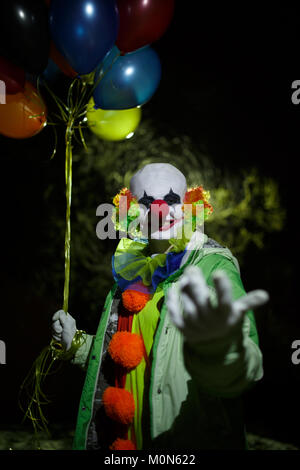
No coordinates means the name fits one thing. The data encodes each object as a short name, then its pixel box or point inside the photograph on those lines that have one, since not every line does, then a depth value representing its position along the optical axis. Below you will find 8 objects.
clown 0.87
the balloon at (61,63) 1.81
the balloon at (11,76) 1.54
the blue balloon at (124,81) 1.76
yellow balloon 2.07
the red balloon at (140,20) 1.63
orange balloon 1.70
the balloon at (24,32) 1.40
